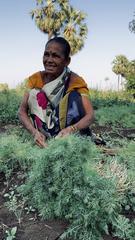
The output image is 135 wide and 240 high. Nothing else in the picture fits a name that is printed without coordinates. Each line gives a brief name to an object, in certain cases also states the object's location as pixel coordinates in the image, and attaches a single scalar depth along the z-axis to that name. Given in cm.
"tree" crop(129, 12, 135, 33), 683
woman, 163
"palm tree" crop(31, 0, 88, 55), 1482
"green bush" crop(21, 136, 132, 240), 103
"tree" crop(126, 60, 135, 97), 787
